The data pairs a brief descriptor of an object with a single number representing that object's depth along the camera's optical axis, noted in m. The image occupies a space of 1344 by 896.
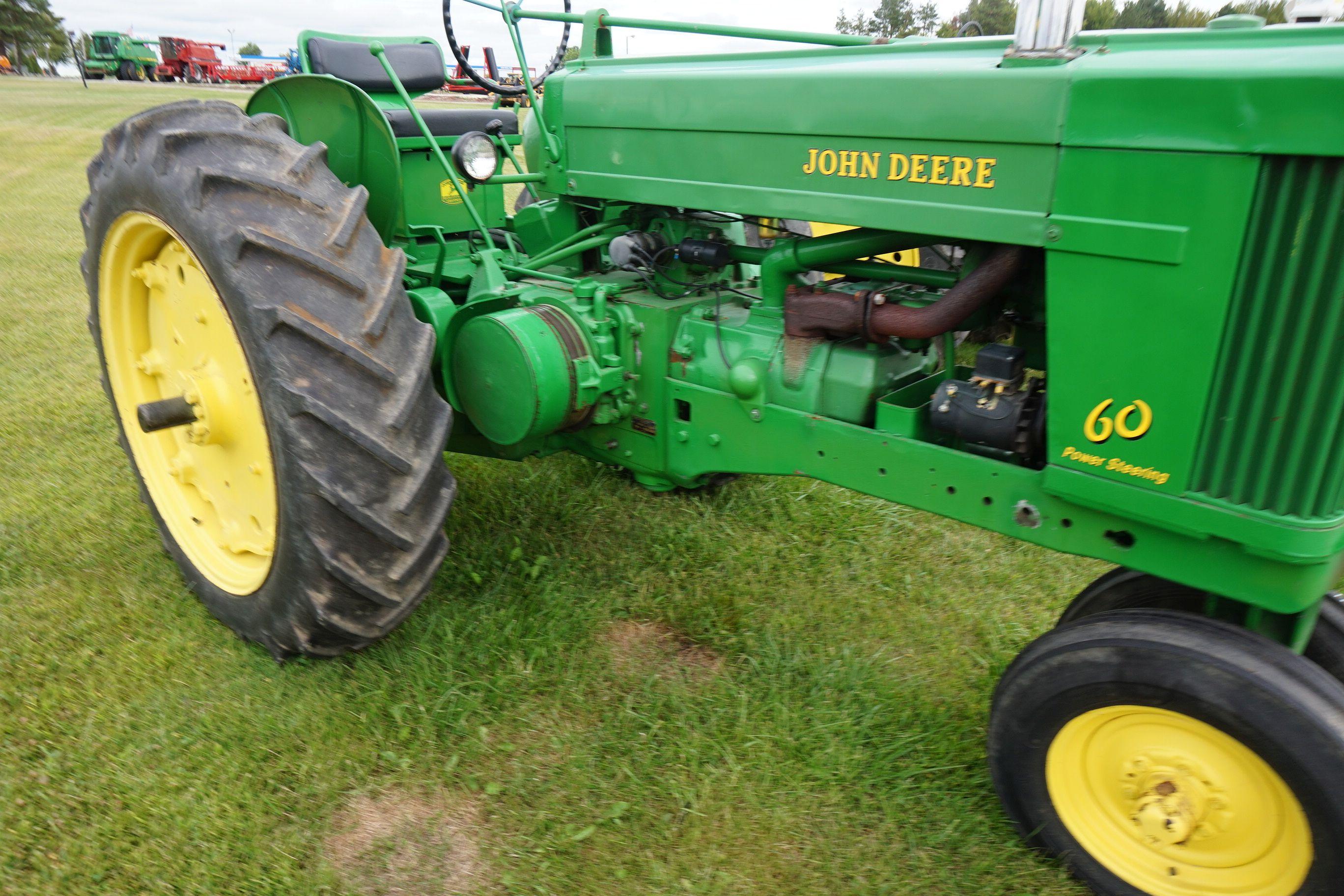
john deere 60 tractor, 1.60
